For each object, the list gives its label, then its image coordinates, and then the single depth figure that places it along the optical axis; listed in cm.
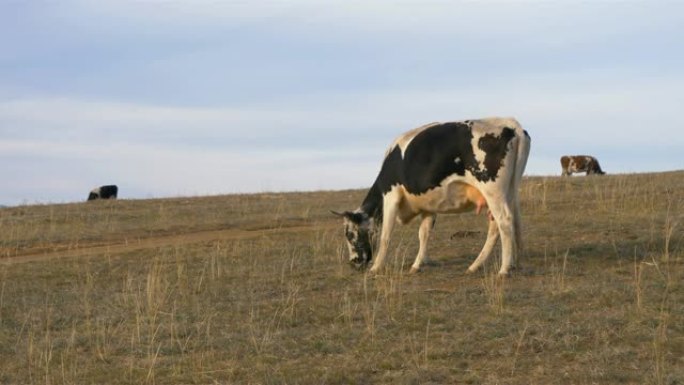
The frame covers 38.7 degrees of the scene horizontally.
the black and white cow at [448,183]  1337
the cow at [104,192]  4503
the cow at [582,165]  4694
